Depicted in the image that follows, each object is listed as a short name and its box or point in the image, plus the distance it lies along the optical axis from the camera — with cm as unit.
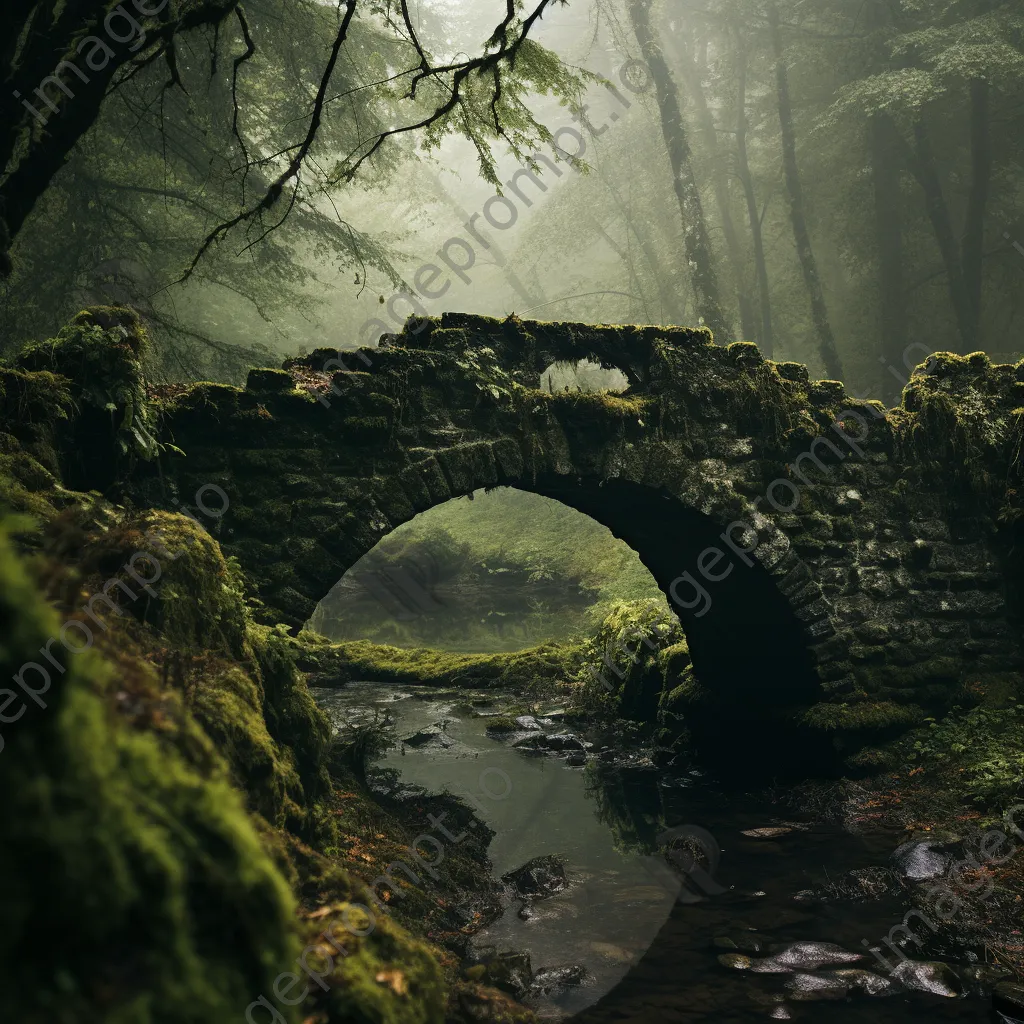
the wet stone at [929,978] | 383
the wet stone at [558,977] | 409
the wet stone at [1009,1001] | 353
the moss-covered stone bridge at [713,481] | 535
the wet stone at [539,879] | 538
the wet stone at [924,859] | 516
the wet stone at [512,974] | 397
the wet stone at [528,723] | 992
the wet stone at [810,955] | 418
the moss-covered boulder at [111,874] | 96
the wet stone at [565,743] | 914
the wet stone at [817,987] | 387
